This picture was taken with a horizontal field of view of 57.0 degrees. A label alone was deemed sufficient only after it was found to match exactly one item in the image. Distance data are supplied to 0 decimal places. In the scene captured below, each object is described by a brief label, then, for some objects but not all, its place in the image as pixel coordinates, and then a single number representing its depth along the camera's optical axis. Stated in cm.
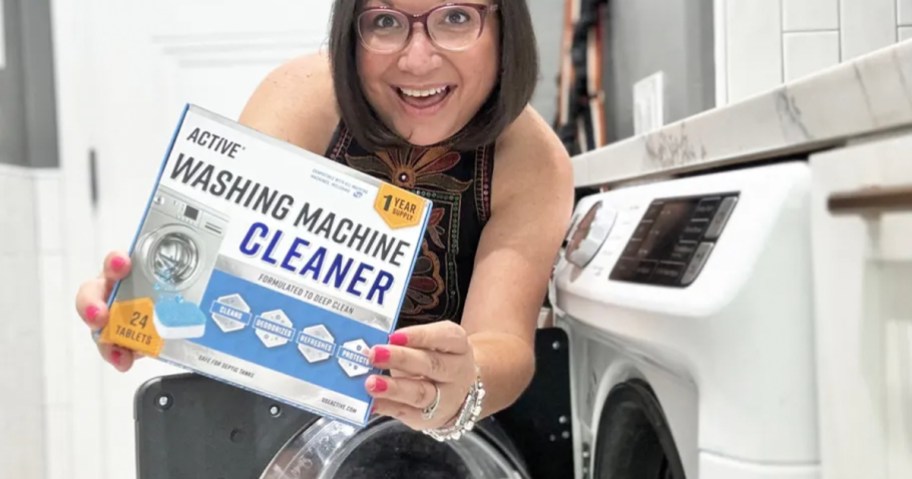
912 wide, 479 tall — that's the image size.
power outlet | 146
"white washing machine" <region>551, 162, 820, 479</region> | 48
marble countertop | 40
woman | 80
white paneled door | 182
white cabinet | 42
